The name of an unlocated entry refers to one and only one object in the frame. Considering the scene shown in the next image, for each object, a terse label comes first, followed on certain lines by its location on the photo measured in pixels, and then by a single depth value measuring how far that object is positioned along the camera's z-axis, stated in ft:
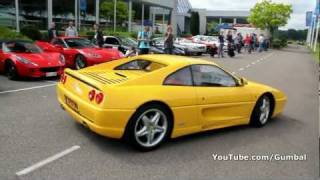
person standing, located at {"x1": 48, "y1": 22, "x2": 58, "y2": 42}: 56.65
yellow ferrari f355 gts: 15.57
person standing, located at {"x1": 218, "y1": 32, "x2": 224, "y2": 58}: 83.05
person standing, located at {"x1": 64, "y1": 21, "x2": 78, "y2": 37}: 57.57
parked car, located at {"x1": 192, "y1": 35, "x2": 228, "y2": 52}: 91.07
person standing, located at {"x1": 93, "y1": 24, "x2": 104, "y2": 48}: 54.94
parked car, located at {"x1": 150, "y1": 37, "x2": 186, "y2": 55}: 67.02
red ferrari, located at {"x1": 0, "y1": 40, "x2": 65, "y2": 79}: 34.01
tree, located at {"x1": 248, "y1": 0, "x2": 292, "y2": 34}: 191.31
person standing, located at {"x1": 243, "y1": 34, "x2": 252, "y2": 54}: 118.33
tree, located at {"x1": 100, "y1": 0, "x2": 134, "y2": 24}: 112.06
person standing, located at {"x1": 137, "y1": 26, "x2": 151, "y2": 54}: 48.73
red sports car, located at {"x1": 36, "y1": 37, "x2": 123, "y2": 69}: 42.29
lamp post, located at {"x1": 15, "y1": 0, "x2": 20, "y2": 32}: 76.86
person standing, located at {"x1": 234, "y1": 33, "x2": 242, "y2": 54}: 109.81
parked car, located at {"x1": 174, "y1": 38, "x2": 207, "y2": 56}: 82.79
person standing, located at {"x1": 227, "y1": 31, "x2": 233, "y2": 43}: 87.64
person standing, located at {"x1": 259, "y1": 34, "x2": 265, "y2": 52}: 130.79
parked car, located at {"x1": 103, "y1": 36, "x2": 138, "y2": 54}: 58.60
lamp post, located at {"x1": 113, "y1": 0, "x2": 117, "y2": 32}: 112.48
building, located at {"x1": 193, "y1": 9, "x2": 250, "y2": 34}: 298.76
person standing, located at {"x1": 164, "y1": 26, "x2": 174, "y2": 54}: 54.70
